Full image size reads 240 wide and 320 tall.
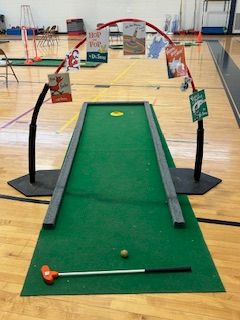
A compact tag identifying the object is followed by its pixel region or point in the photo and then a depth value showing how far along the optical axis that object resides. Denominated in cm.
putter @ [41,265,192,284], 181
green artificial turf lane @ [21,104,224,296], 179
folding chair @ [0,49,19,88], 626
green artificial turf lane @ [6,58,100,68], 845
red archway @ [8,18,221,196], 268
